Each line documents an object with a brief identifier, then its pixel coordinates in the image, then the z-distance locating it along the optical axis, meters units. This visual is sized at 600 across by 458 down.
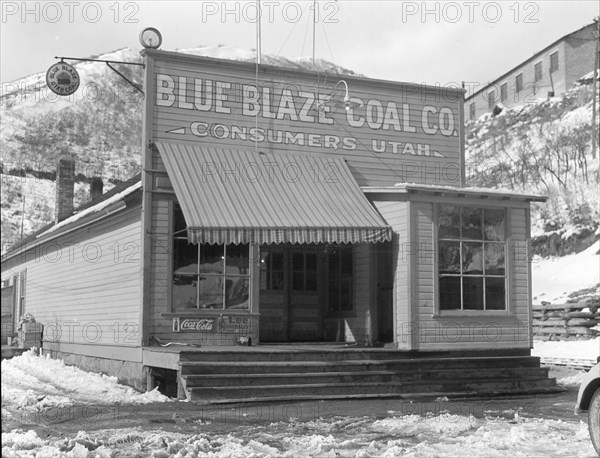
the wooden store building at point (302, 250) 13.05
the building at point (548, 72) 57.03
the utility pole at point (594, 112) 41.62
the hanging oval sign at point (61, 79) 15.17
